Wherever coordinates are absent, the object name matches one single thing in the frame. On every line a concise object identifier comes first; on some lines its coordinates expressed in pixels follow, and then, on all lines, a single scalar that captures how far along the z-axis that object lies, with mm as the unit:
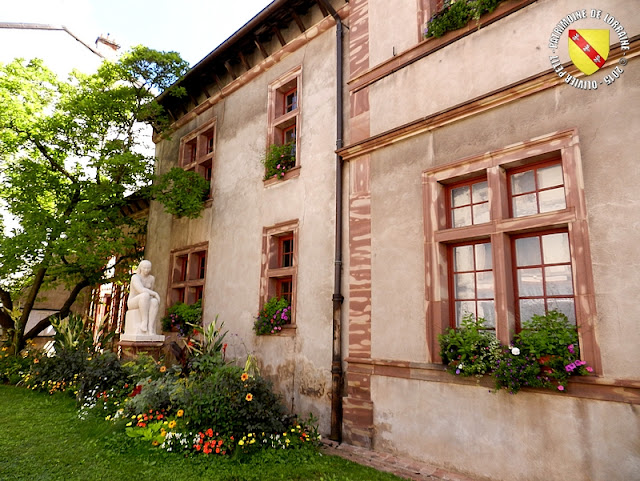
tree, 9938
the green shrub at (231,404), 5066
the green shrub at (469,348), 4469
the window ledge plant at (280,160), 8008
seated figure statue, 8203
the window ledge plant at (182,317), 9273
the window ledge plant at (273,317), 7305
